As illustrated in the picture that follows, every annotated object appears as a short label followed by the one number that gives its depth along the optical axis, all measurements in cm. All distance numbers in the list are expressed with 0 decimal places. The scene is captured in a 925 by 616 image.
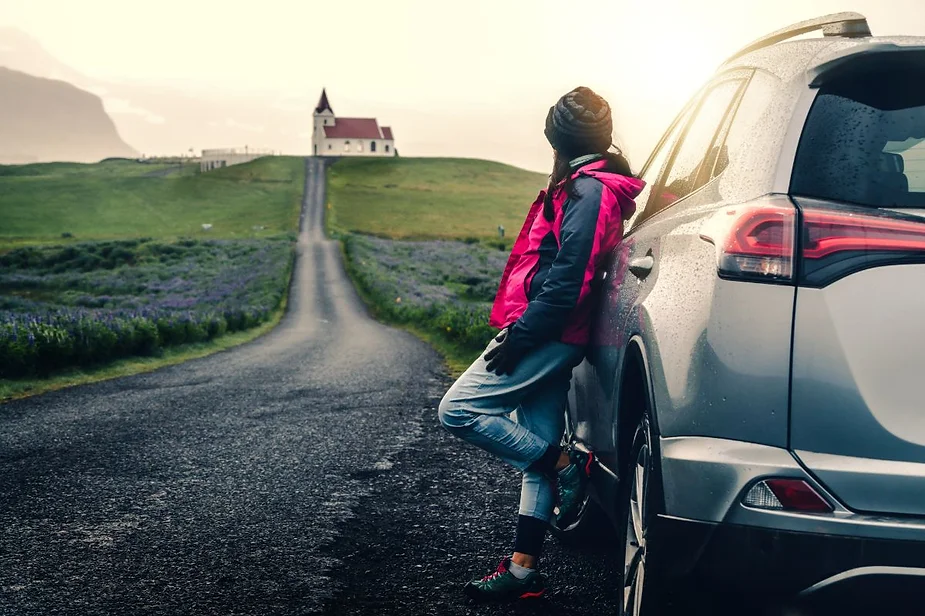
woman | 372
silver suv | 220
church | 14312
